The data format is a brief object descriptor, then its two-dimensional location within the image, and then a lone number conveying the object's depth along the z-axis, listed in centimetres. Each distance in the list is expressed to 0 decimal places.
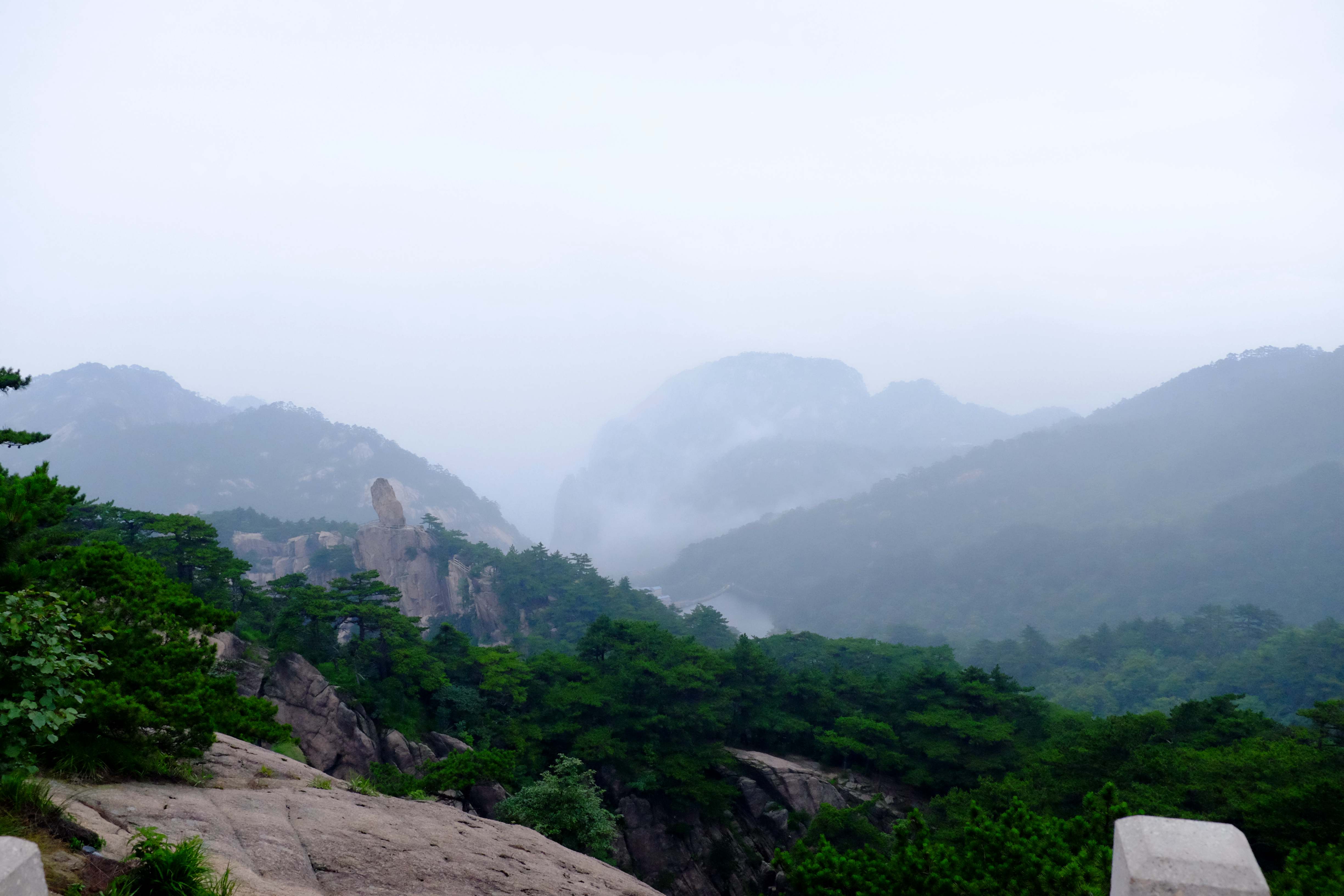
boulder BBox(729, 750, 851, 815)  2517
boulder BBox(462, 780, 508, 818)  2097
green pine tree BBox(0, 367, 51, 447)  1300
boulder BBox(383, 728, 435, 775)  2320
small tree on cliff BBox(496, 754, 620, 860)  1758
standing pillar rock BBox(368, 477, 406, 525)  6588
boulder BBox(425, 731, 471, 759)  2491
